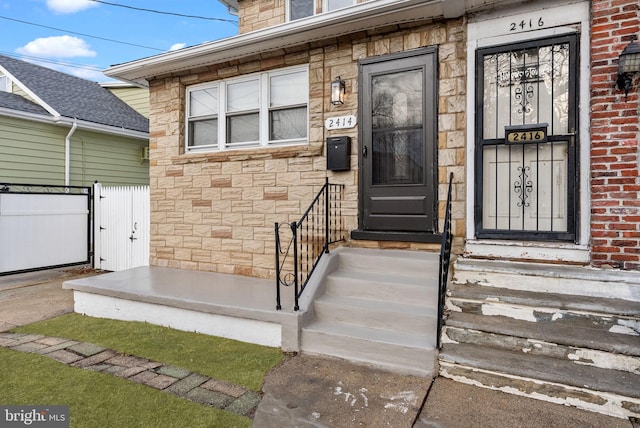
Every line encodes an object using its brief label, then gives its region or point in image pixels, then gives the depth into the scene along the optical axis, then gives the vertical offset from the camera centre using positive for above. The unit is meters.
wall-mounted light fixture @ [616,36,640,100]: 3.15 +1.20
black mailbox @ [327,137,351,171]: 4.70 +0.68
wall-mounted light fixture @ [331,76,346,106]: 4.72 +1.47
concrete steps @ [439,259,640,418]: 2.52 -0.95
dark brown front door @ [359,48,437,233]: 4.37 +0.79
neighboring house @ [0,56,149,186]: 8.85 +1.96
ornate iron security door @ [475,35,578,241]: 3.70 +0.67
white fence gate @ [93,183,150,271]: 7.15 -0.37
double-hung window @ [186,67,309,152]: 5.29 +1.44
